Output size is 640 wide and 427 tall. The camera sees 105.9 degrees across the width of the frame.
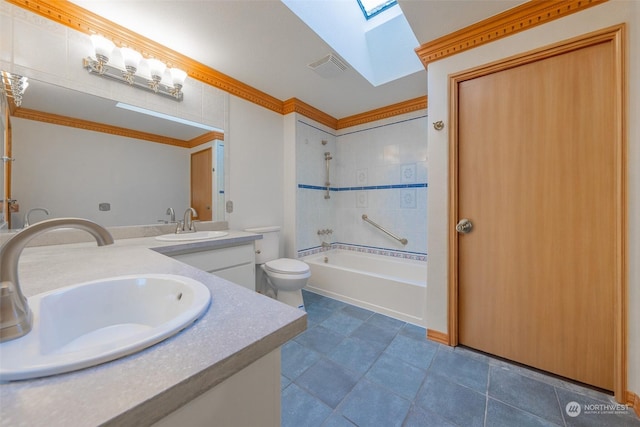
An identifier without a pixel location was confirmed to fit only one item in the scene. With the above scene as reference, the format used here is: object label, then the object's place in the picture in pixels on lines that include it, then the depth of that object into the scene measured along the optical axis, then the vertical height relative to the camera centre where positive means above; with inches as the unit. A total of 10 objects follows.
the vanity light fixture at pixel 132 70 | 58.2 +37.8
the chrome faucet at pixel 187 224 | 75.5 -3.5
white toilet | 83.0 -20.0
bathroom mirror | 52.3 +13.8
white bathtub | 79.7 -27.0
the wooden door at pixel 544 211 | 50.5 -0.2
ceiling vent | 75.5 +47.6
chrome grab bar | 108.9 -8.7
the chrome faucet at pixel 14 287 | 16.0 -5.0
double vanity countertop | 11.1 -9.0
